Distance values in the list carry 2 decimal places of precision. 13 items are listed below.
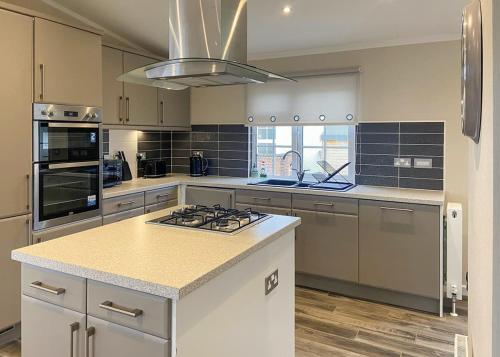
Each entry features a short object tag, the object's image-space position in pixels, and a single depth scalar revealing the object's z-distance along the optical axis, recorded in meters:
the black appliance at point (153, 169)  4.42
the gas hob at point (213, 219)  1.99
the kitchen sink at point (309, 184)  3.53
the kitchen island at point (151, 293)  1.30
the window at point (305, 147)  3.91
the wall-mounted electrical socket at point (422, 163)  3.42
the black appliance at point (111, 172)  3.58
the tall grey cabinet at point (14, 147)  2.52
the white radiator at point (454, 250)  3.07
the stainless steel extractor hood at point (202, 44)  2.02
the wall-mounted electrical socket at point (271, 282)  1.91
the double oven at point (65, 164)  2.73
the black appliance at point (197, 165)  4.55
